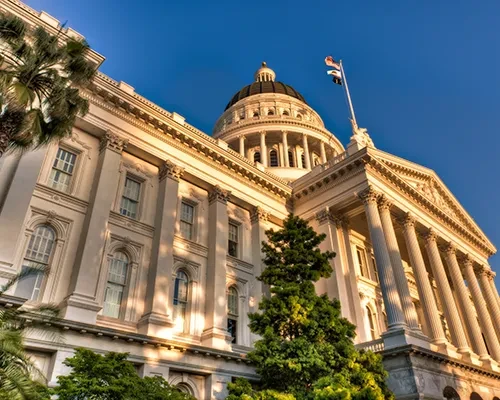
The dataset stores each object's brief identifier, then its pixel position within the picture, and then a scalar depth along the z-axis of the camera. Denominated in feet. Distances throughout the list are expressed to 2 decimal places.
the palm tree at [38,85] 34.68
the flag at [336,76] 108.99
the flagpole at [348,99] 98.70
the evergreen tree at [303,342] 45.98
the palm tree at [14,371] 25.34
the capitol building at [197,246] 52.34
